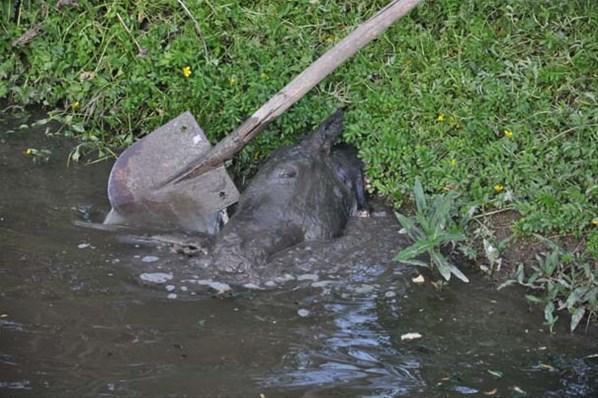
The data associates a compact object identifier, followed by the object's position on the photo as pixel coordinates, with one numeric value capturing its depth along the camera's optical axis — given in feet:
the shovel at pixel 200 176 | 32.93
